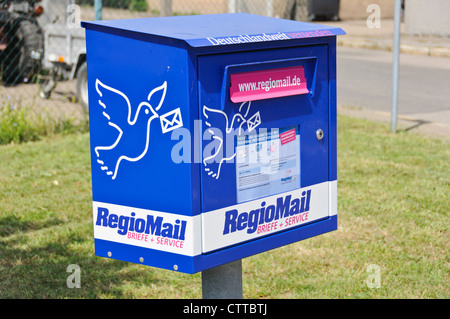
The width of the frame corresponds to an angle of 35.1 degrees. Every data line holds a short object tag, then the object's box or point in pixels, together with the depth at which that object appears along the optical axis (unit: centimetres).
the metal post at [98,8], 770
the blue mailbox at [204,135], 242
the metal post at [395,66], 768
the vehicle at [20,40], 1025
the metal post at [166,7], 873
